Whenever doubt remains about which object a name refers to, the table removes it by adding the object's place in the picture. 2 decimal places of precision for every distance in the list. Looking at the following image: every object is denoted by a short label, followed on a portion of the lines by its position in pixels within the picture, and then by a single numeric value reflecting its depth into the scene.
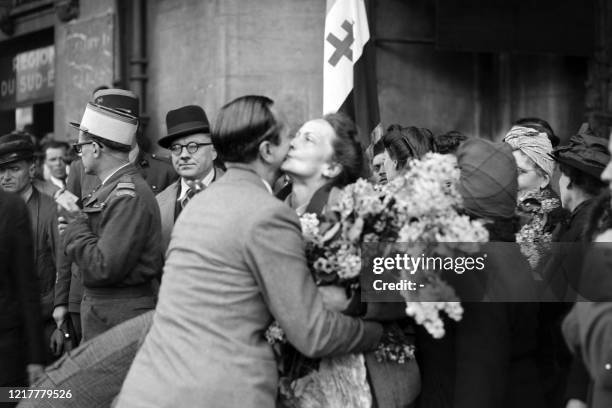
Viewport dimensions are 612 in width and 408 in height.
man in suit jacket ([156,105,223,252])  6.45
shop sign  13.52
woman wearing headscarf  5.74
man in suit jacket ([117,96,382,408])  3.83
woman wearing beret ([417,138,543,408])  4.27
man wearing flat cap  7.48
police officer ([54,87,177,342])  6.50
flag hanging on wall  8.81
